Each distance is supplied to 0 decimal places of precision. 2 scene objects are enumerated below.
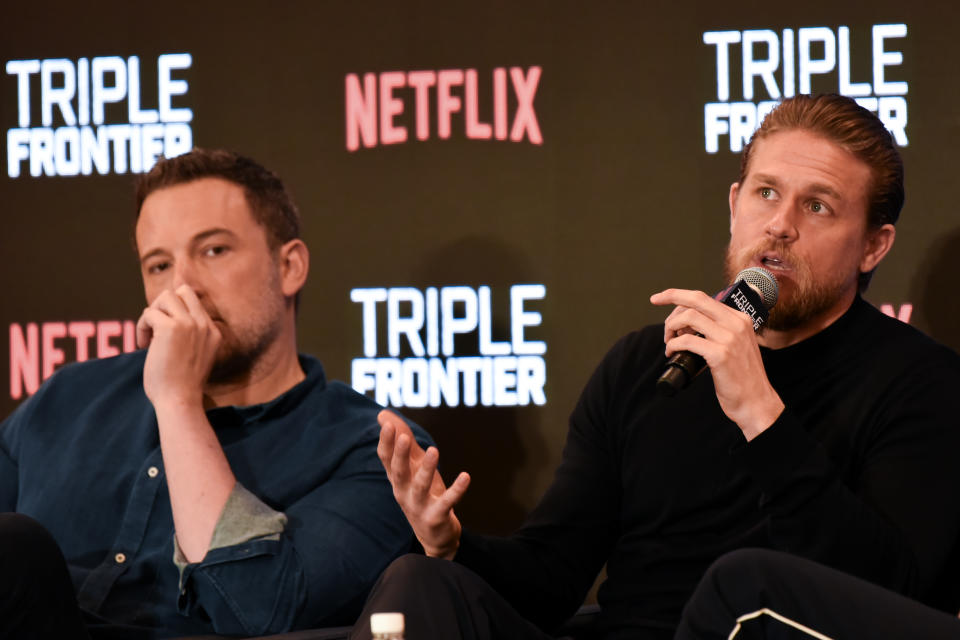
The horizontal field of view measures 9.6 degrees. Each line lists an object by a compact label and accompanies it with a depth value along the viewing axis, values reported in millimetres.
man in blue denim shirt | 6046
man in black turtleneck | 5881
